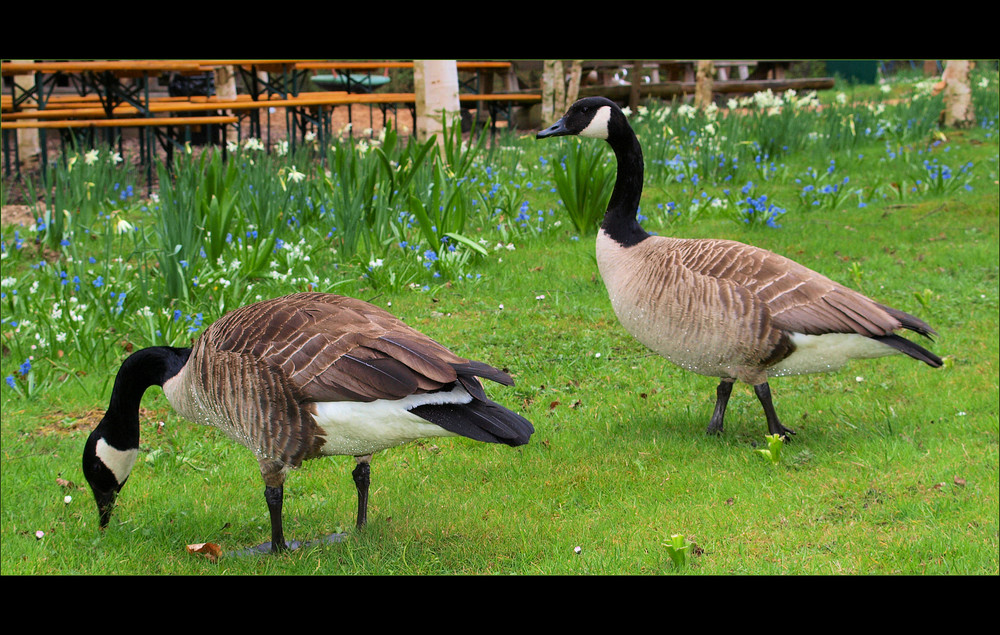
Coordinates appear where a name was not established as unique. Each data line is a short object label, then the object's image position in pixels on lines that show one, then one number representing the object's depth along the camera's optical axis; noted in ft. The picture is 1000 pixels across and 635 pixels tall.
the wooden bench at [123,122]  34.73
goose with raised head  14.73
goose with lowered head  11.09
